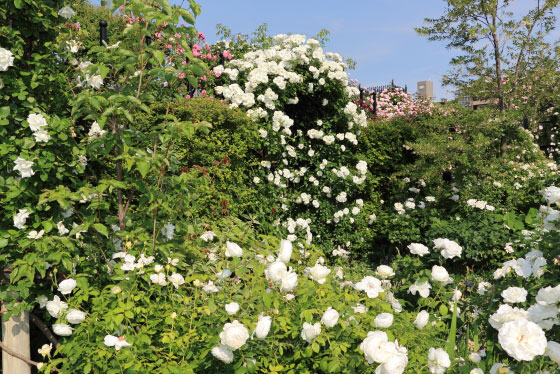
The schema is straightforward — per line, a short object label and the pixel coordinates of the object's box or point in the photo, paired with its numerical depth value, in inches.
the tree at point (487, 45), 323.3
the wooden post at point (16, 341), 115.5
